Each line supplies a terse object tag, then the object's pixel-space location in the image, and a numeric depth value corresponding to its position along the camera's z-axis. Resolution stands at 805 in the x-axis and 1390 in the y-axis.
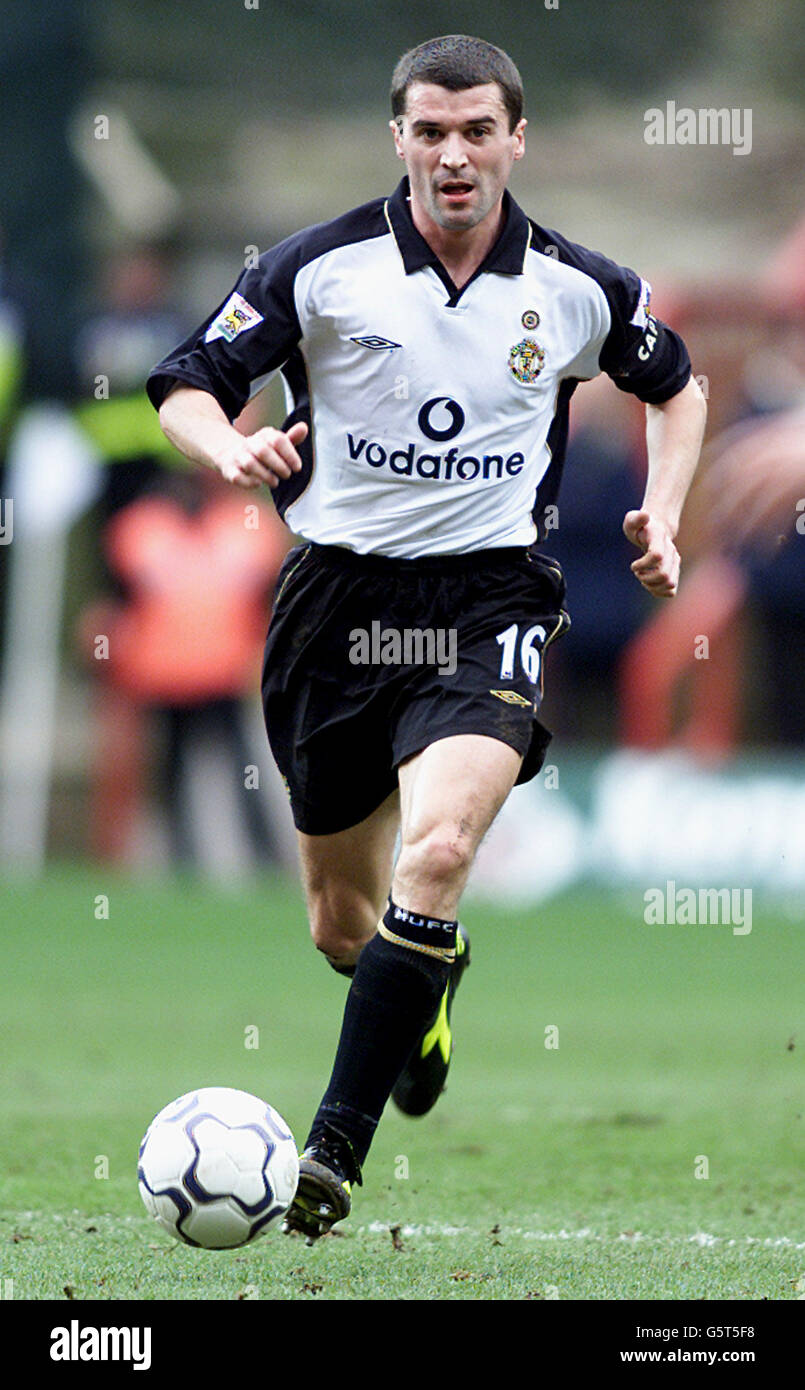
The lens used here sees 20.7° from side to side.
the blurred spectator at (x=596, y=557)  14.40
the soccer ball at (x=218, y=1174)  4.69
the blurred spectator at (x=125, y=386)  14.93
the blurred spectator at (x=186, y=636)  14.79
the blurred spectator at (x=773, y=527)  13.90
